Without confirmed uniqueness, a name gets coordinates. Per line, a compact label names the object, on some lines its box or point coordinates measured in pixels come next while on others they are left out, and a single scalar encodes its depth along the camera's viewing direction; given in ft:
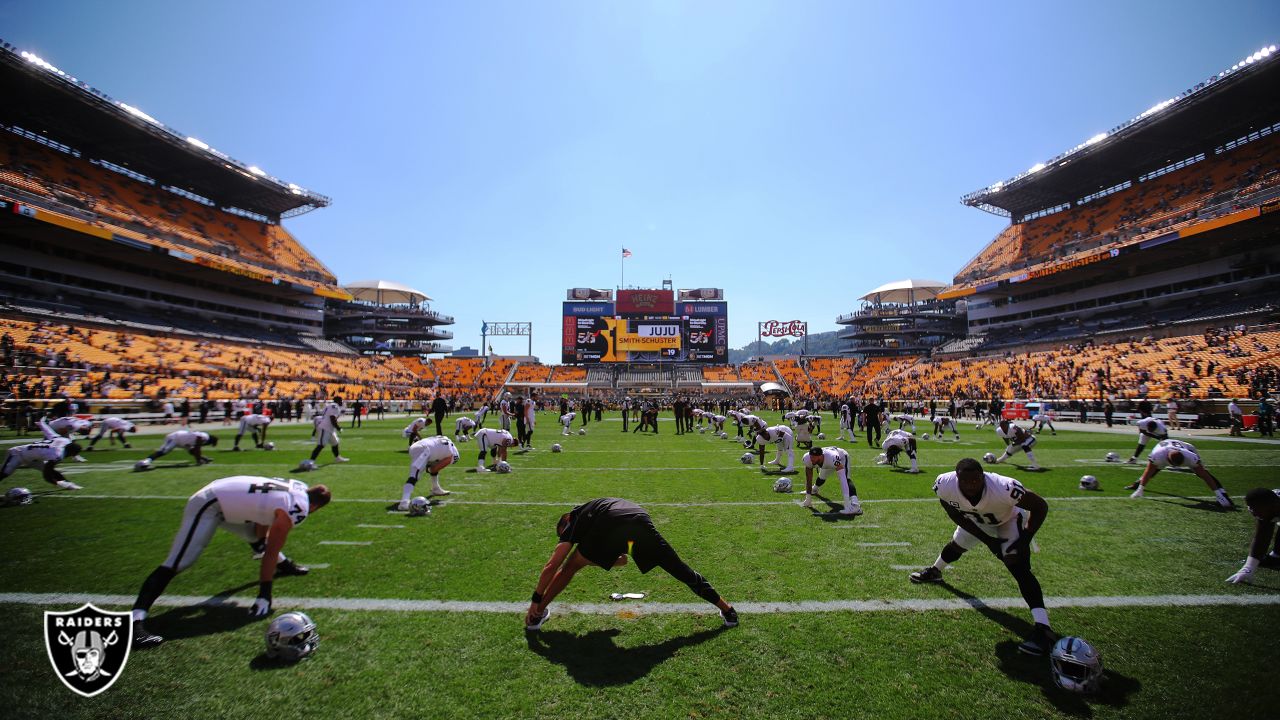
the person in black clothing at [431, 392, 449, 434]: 56.16
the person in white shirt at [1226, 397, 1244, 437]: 62.59
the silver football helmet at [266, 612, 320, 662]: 12.19
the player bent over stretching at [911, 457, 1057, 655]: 12.97
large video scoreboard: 190.70
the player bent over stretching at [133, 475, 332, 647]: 13.87
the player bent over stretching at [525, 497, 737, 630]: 13.25
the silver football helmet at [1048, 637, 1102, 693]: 10.84
